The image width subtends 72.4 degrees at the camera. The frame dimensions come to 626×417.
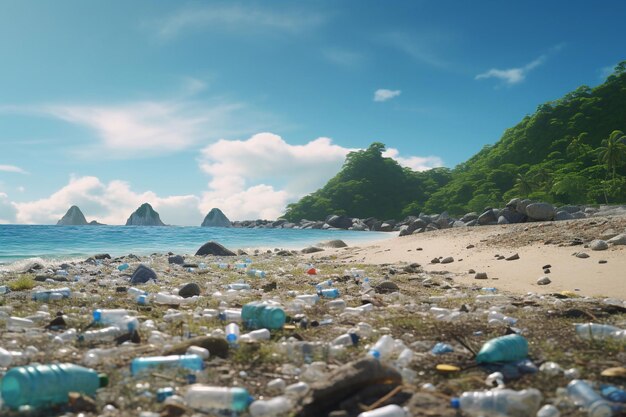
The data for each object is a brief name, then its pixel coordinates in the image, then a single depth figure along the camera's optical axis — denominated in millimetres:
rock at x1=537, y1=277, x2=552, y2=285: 6680
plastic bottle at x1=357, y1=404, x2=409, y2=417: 1839
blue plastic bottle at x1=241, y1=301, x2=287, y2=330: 3514
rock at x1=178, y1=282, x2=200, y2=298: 5461
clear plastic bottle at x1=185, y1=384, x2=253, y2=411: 2027
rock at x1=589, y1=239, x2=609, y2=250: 8750
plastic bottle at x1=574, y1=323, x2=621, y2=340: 3156
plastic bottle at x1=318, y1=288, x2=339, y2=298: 5465
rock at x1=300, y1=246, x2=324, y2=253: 18547
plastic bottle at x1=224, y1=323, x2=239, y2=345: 2992
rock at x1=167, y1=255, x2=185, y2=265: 11812
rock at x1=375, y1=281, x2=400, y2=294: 5988
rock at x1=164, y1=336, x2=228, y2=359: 2725
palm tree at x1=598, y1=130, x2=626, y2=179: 41619
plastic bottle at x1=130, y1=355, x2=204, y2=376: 2461
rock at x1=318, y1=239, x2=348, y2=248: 22328
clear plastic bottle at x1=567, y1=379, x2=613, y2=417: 1885
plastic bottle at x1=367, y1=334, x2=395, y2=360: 2748
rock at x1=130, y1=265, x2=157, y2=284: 7291
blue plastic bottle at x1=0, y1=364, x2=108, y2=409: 1935
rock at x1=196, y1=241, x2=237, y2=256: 16812
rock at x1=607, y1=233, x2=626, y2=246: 8695
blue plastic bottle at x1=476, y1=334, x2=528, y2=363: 2580
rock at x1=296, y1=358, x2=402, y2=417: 1967
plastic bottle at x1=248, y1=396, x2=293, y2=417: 1967
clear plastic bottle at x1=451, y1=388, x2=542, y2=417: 1954
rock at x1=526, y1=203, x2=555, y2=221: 22297
